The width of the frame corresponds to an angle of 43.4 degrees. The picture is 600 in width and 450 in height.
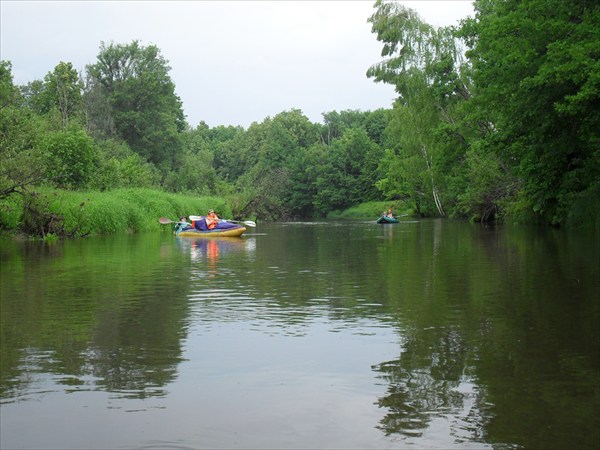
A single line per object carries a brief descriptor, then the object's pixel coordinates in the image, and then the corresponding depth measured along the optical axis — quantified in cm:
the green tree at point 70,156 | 3975
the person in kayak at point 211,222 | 3639
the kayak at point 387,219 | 5552
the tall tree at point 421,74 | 4650
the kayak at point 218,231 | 3488
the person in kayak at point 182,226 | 3709
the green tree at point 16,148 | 2980
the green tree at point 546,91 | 2403
